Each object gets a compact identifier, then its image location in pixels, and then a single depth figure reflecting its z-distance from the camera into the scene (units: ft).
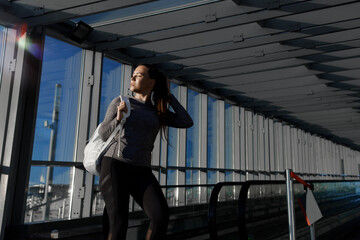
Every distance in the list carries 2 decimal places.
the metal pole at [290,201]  10.73
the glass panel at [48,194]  17.38
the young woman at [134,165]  6.67
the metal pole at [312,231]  12.94
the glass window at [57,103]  18.33
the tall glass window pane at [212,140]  33.96
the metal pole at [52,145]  18.21
